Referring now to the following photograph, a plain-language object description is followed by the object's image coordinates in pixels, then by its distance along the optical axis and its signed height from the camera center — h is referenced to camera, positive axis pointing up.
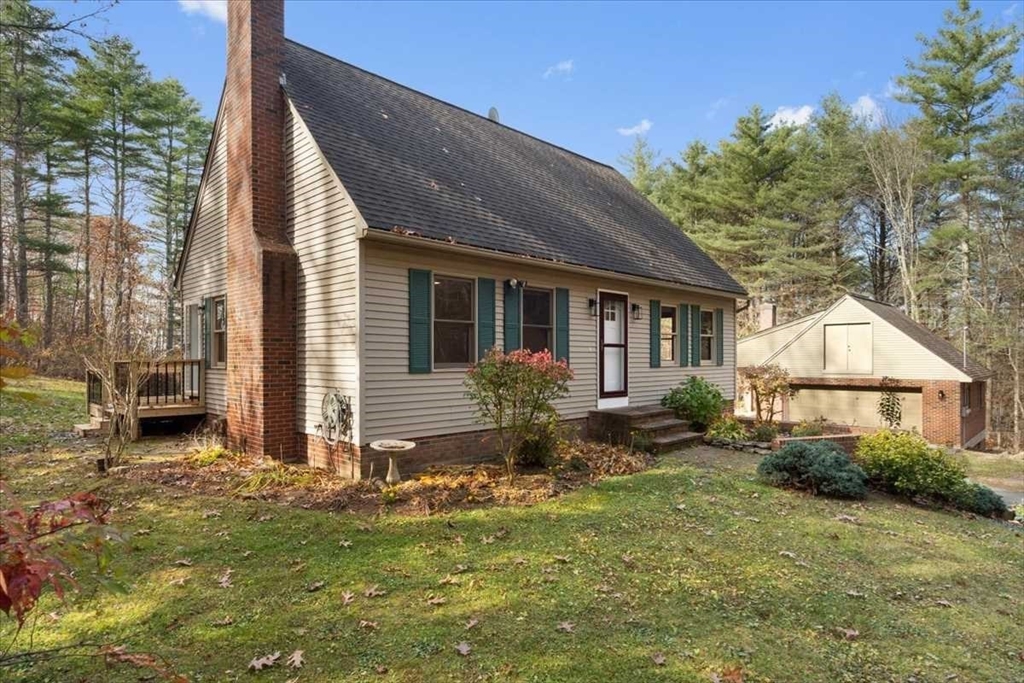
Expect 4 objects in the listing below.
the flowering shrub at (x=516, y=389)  6.77 -0.53
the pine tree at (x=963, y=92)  18.92 +9.62
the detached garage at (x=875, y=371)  15.59 -0.74
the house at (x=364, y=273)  7.24 +1.27
